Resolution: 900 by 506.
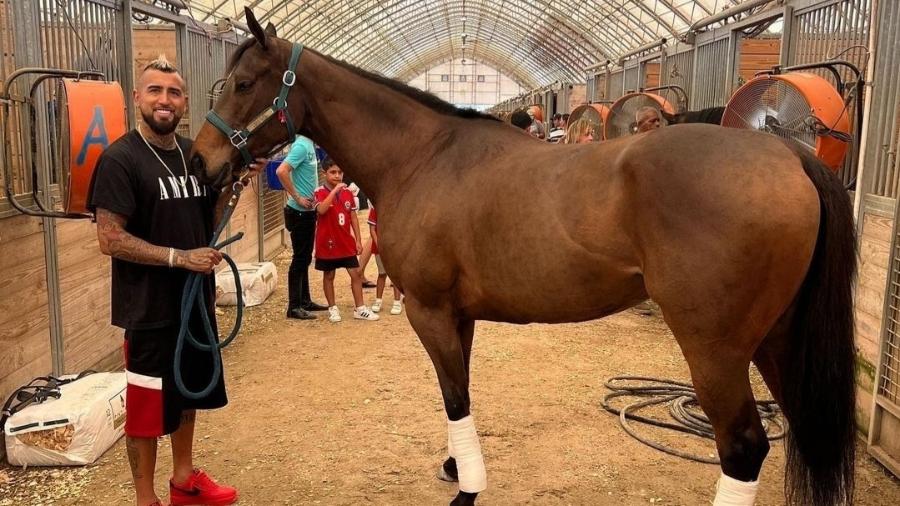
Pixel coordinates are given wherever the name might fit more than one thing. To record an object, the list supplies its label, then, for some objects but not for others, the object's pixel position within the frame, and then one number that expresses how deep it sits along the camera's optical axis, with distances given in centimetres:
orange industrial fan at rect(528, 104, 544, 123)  1269
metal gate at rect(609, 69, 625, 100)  1116
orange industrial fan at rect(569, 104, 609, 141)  839
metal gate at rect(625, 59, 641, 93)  1007
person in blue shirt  607
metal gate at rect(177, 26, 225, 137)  626
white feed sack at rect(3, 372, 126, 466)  324
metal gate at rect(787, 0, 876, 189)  400
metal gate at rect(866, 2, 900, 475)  329
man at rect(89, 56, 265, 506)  248
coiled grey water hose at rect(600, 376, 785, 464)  367
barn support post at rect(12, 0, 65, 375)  347
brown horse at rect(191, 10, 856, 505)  201
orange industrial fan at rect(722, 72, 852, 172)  342
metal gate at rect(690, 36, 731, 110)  649
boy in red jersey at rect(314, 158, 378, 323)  614
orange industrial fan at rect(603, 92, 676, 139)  695
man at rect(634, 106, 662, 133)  591
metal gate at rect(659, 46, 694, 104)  743
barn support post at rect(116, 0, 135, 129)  470
